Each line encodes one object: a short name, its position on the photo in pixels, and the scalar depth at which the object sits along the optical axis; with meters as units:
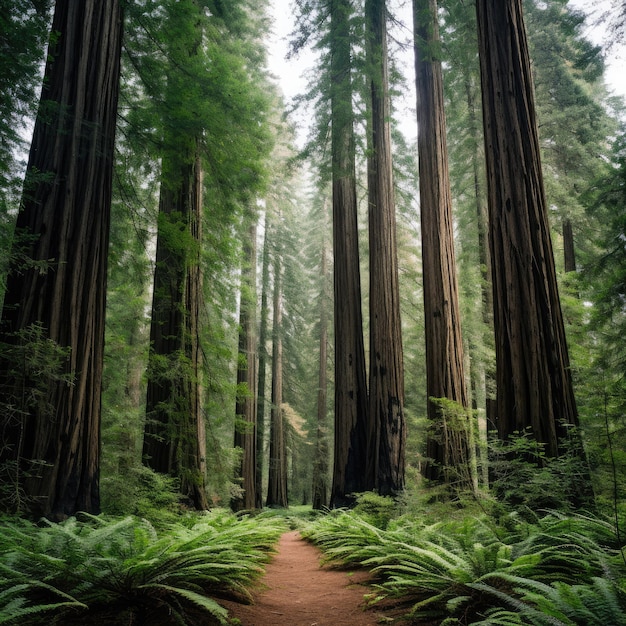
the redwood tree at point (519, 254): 4.48
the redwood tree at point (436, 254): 6.88
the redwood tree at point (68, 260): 4.46
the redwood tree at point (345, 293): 9.31
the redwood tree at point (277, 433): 20.31
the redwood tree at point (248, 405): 14.69
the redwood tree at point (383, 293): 8.40
